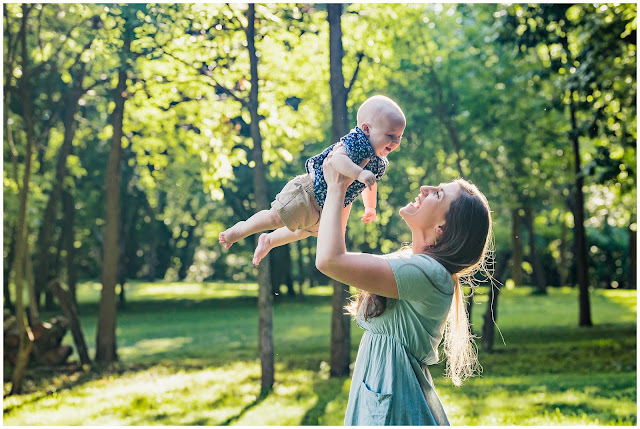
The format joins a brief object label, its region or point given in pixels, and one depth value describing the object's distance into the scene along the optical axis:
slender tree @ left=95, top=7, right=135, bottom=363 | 11.06
